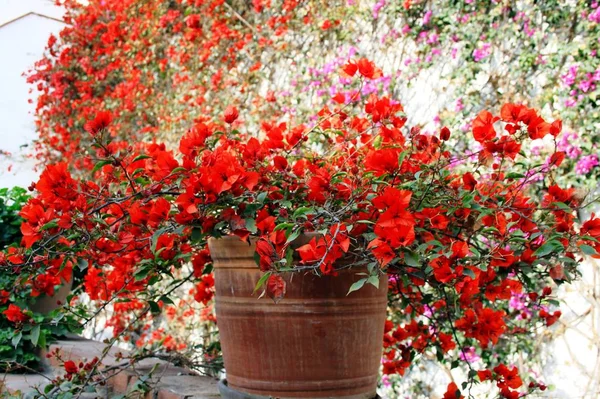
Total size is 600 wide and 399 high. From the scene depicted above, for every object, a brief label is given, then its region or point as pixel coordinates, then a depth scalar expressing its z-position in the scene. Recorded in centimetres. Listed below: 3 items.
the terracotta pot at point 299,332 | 147
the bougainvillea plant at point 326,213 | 135
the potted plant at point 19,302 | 268
